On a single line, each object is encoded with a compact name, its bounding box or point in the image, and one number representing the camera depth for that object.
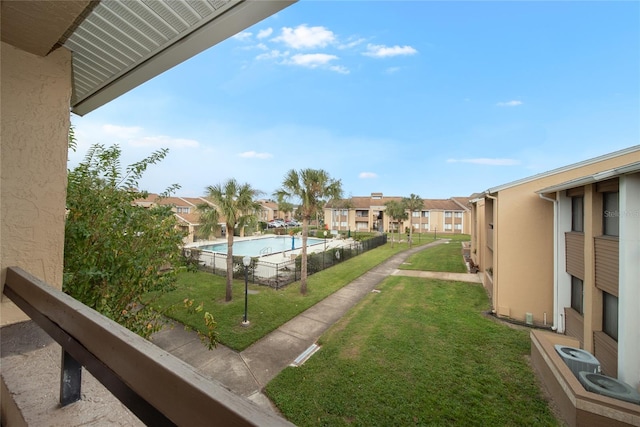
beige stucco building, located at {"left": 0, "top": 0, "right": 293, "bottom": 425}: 2.05
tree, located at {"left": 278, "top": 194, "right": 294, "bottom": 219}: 13.53
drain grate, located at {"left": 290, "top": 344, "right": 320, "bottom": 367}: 7.29
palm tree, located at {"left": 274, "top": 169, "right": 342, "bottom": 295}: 12.82
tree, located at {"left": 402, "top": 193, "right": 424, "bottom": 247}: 39.69
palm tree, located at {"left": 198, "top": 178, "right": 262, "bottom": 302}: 11.65
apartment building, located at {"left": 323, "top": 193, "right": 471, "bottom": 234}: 51.25
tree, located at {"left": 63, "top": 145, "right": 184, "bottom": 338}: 3.22
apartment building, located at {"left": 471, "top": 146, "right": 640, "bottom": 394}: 5.88
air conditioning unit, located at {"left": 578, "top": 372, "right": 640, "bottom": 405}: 5.09
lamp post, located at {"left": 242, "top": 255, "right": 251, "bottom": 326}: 9.53
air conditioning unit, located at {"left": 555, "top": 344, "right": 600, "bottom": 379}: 6.14
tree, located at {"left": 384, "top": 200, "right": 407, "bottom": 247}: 38.19
